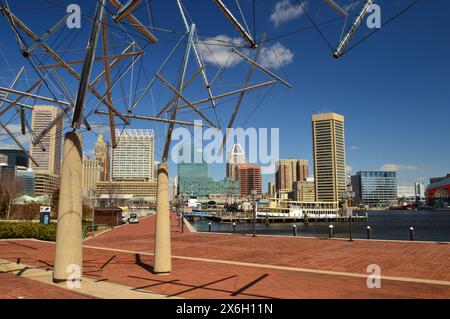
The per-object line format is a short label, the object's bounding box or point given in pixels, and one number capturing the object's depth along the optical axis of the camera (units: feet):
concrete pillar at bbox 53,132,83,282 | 46.93
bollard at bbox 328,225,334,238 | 104.57
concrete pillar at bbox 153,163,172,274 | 55.31
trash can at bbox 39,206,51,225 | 144.26
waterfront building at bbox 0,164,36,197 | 250.37
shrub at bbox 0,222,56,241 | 114.11
